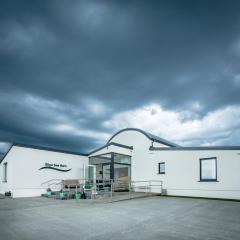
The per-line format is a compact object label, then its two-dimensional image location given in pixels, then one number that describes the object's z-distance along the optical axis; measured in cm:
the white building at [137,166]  1784
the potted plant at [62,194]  1744
